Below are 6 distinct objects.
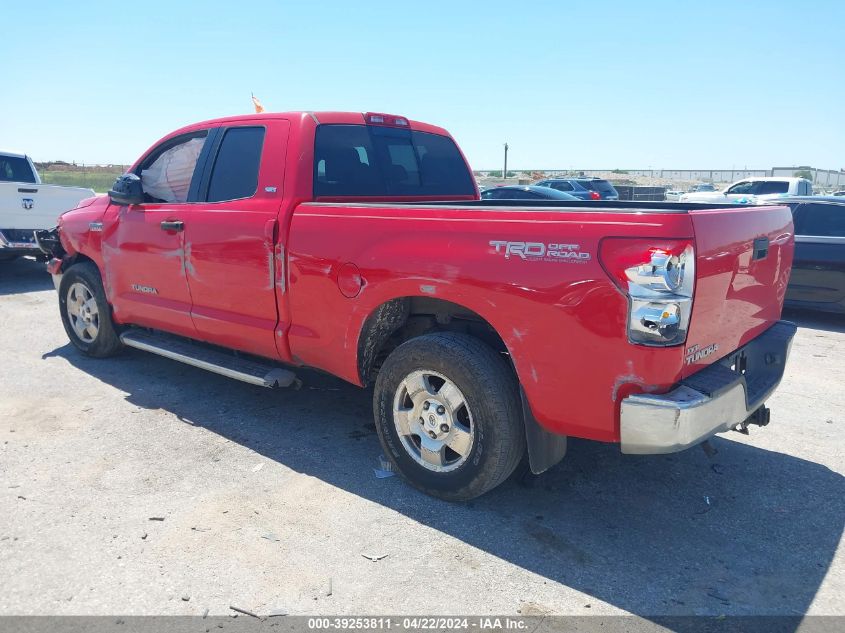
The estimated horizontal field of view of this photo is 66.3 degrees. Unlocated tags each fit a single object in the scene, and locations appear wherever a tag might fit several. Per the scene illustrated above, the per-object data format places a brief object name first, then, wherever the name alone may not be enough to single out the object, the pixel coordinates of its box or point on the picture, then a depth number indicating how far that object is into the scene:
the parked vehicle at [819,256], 7.77
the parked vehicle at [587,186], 24.78
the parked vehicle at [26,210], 9.63
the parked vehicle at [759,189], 17.56
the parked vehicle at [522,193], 16.41
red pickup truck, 2.68
